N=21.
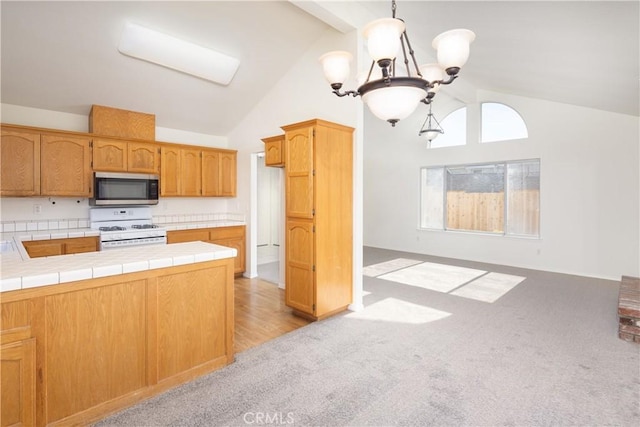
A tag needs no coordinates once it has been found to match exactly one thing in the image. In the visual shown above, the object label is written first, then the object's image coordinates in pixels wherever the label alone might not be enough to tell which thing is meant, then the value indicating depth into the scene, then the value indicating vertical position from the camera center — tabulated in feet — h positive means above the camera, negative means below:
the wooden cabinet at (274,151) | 13.68 +2.66
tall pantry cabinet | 10.94 -0.25
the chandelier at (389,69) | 5.07 +2.51
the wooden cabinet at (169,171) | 15.51 +1.97
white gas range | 13.03 -0.78
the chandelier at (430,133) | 17.75 +4.44
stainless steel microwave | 13.65 +0.96
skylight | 11.30 +6.12
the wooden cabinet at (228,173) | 17.66 +2.07
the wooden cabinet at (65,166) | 12.48 +1.79
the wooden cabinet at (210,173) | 16.98 +2.04
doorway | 20.84 -0.40
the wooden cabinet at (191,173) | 16.22 +1.96
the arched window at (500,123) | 19.45 +5.55
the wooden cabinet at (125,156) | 13.62 +2.45
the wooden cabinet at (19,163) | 11.68 +1.78
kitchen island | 5.32 -2.35
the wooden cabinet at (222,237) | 15.28 -1.37
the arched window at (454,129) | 22.11 +5.81
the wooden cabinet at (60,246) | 11.62 -1.39
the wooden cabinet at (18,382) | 5.12 -2.87
